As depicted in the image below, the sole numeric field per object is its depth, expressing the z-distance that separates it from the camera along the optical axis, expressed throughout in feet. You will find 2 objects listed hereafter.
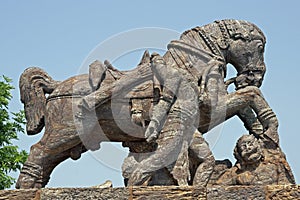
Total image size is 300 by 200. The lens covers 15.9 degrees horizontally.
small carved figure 37.16
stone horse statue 38.14
